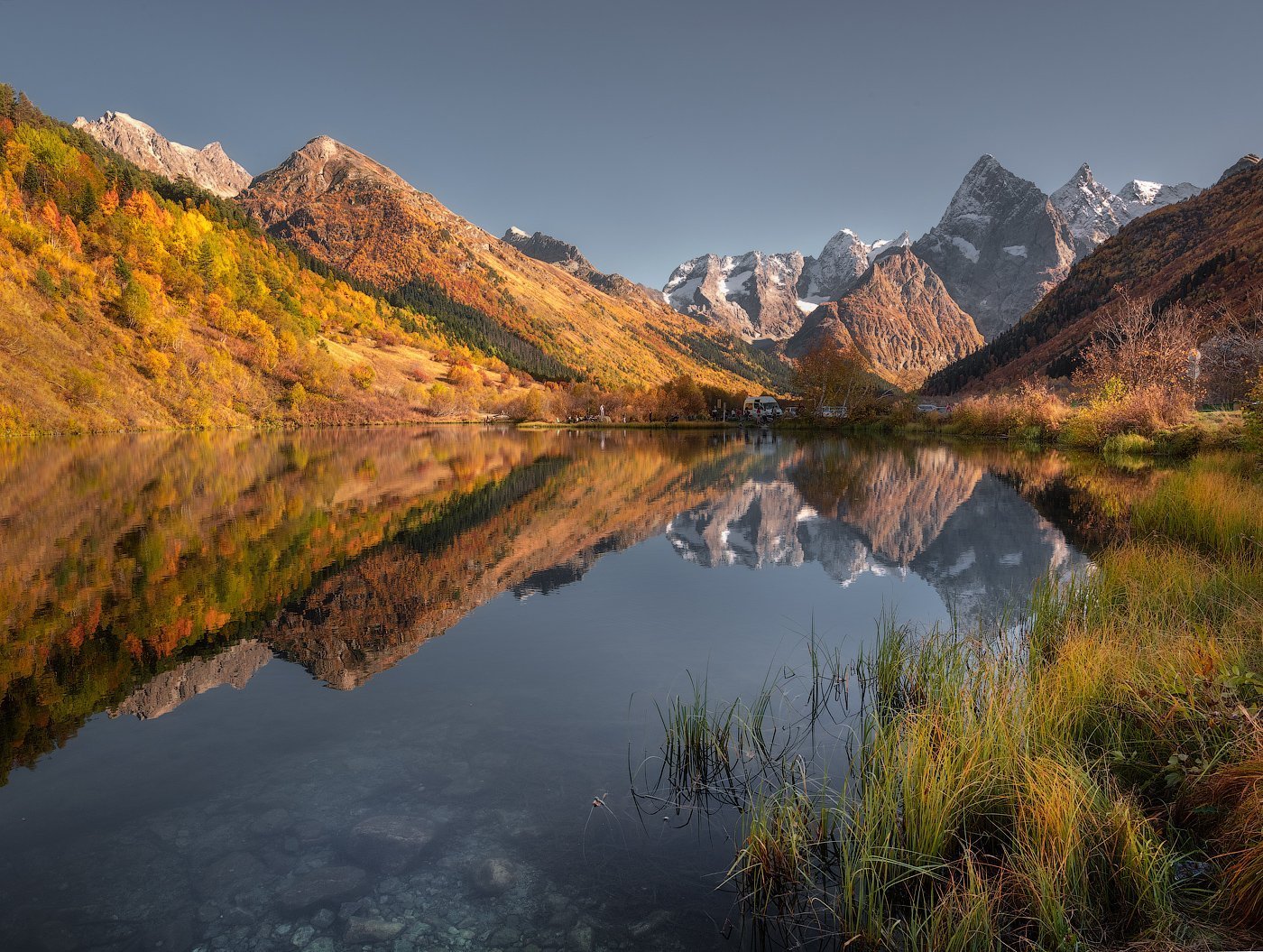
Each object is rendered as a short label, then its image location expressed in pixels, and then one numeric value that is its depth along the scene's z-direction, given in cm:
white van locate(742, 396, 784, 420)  16525
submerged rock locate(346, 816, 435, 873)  614
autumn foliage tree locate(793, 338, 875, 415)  10775
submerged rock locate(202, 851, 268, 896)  575
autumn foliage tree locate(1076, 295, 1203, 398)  5162
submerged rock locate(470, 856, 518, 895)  583
